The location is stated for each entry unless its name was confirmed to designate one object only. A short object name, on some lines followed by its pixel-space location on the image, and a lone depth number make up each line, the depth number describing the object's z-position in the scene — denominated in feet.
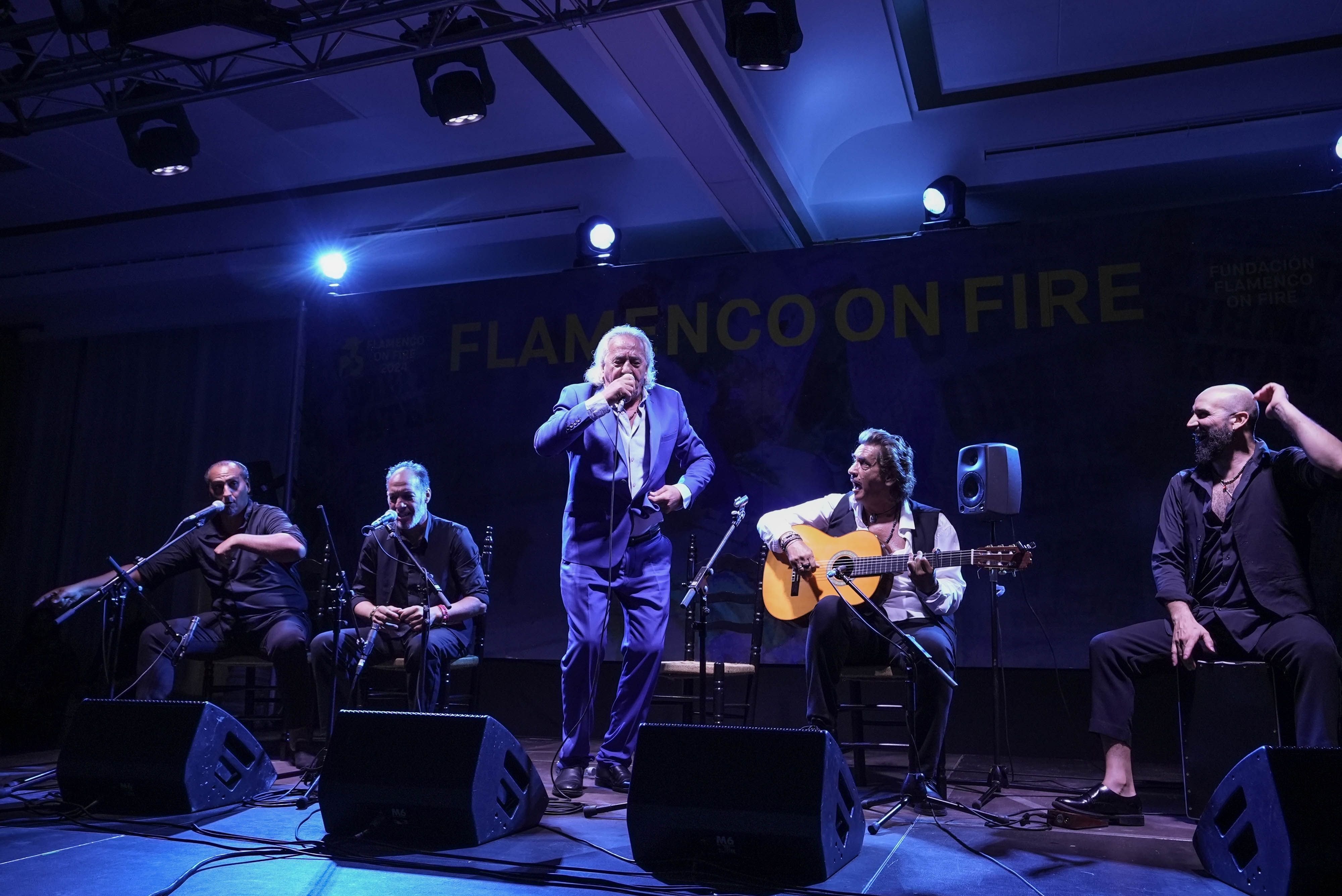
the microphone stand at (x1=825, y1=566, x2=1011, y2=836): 11.02
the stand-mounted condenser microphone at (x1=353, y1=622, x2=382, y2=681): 12.86
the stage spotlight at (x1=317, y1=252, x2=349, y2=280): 22.93
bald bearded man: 11.00
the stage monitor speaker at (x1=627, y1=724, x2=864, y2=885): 8.07
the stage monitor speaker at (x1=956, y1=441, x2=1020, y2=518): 13.29
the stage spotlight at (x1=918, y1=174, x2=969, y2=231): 19.19
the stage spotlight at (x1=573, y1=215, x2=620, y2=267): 21.15
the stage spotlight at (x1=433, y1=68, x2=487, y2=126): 16.39
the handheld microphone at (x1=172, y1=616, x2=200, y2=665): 15.64
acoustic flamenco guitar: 11.90
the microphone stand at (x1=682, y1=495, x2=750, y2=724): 12.69
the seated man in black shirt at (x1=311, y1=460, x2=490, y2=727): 15.21
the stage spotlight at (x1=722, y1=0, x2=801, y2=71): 14.49
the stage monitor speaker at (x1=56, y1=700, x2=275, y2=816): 10.45
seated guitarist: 12.34
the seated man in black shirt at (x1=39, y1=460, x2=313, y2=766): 15.64
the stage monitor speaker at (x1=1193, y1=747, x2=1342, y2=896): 7.33
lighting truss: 14.82
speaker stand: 11.88
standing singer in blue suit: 12.49
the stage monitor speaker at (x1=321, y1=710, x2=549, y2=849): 9.12
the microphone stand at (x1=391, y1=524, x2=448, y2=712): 13.28
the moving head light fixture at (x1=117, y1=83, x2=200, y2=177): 17.93
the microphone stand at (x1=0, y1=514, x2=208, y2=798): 13.47
